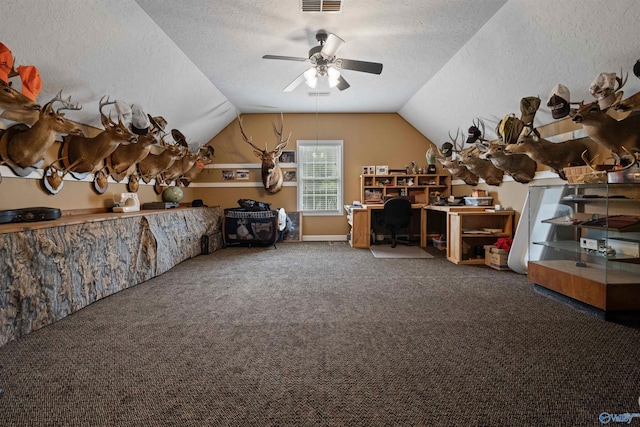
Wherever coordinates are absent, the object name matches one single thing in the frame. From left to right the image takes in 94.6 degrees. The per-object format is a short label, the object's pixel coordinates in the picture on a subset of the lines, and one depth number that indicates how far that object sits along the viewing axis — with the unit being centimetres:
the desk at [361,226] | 593
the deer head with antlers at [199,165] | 626
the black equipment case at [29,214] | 259
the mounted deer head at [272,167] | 603
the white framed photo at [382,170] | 654
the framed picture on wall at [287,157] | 678
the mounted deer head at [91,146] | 346
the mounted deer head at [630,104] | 238
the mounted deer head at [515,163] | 396
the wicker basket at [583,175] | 288
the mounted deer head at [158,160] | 495
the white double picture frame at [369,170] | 659
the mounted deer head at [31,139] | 279
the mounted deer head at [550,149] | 342
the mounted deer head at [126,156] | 412
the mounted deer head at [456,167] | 555
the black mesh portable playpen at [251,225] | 584
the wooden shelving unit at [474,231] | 455
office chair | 562
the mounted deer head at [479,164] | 482
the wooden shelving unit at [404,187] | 654
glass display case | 246
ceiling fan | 312
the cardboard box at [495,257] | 414
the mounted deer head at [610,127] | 261
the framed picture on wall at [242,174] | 682
